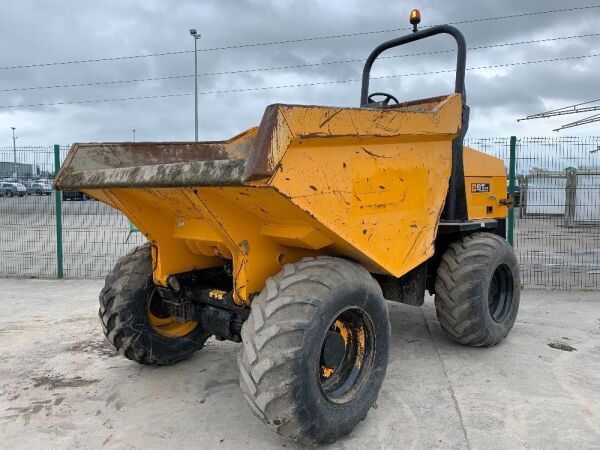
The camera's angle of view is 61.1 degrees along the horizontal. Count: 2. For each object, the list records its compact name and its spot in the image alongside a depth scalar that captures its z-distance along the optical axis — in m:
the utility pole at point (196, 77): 20.44
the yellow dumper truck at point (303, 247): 2.63
